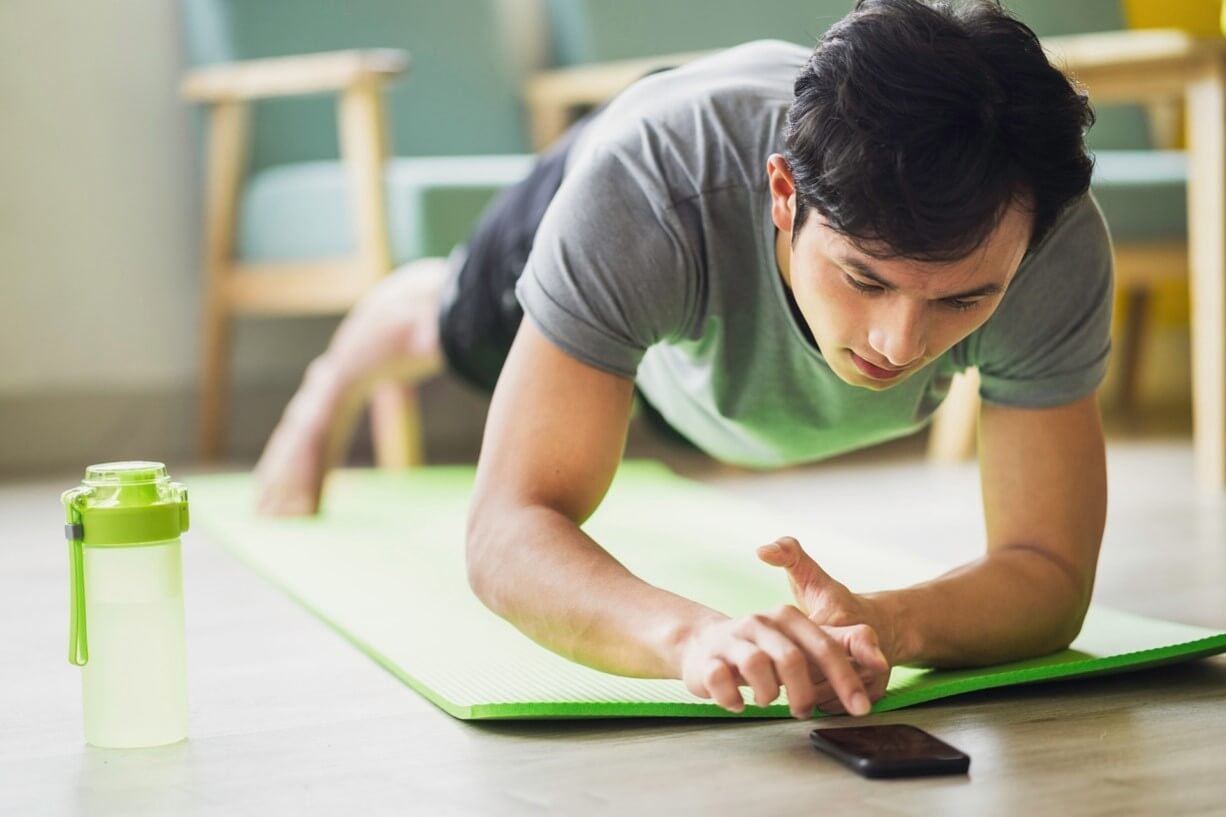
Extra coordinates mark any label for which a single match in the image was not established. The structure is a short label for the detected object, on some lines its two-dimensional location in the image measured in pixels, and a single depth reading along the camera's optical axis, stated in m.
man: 1.97
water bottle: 2.05
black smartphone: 1.98
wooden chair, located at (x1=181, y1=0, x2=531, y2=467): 3.64
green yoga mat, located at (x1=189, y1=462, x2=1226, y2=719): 2.17
